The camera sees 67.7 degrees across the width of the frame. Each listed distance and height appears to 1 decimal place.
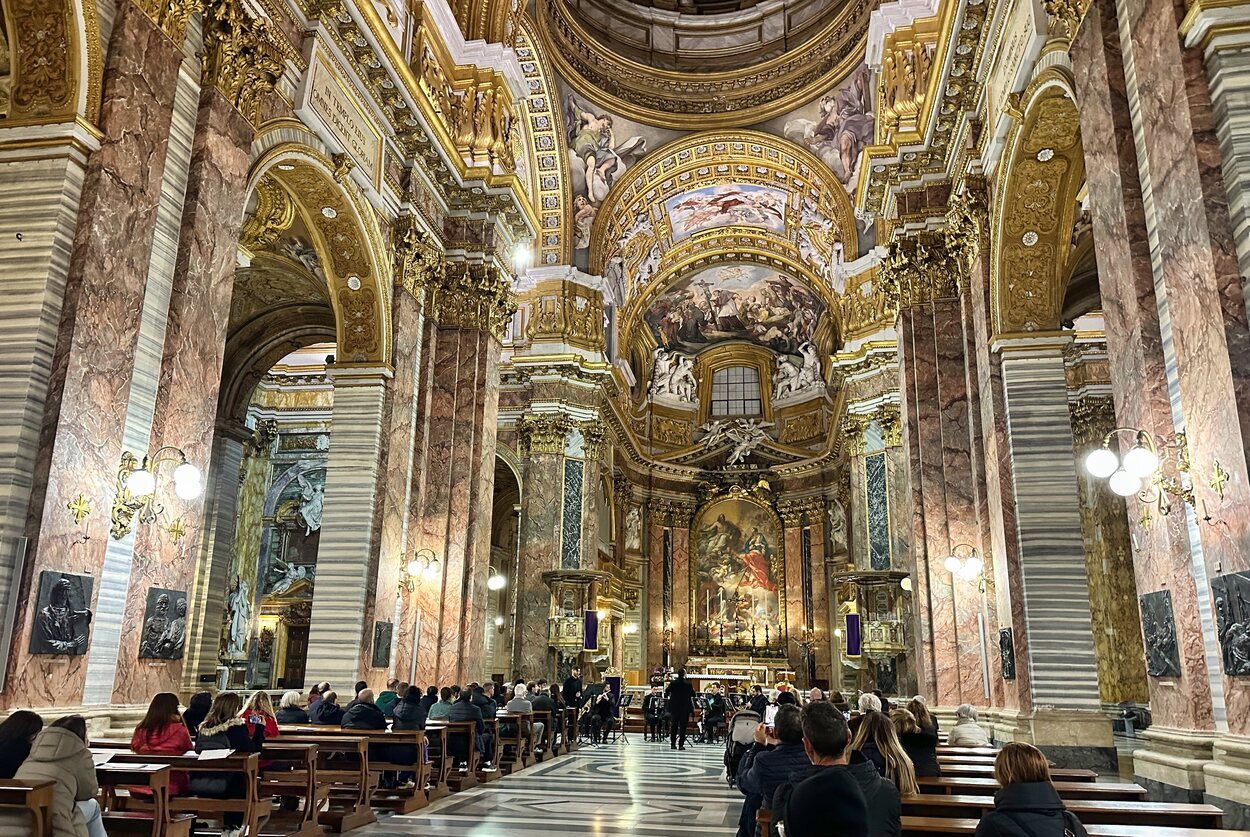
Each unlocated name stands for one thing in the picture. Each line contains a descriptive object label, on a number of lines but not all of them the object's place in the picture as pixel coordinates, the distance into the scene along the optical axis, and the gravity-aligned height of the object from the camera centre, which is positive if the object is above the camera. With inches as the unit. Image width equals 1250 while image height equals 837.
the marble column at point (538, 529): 928.9 +124.1
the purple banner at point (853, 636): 963.3 +22.9
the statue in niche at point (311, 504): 1023.6 +155.3
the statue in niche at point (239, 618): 922.1 +29.5
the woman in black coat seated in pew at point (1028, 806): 143.8 -21.9
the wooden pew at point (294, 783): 288.5 -41.5
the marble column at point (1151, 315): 259.3 +104.8
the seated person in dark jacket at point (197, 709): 307.2 -19.9
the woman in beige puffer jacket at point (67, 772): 181.9 -24.4
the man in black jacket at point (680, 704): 705.0 -36.1
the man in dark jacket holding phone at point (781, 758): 233.5 -24.6
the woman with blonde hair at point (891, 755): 206.4 -20.6
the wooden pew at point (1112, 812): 196.5 -31.0
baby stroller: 398.9 -32.8
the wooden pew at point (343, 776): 313.6 -43.0
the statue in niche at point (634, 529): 1294.3 +172.7
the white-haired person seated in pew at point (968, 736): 351.9 -27.6
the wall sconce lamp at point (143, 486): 313.9 +54.2
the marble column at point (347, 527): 516.4 +68.7
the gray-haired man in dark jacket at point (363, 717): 372.8 -25.9
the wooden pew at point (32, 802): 174.1 -28.6
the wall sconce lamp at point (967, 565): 513.7 +51.9
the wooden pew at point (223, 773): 241.4 -35.5
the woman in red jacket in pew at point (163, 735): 252.7 -23.4
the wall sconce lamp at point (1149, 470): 263.3 +54.4
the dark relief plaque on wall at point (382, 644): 529.3 +3.5
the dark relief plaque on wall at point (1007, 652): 449.1 +4.4
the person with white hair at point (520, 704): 554.5 -29.5
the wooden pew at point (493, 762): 468.0 -57.4
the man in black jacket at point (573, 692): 729.6 -29.1
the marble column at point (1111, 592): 780.6 +58.9
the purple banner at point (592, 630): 922.1 +23.2
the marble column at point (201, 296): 331.0 +133.3
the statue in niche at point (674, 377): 1448.1 +422.7
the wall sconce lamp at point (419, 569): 581.9 +50.3
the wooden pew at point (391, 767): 354.6 -43.8
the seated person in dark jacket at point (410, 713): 382.0 -24.6
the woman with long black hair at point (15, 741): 192.5 -19.4
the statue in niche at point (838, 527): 1277.1 +177.5
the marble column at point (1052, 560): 412.5 +47.1
